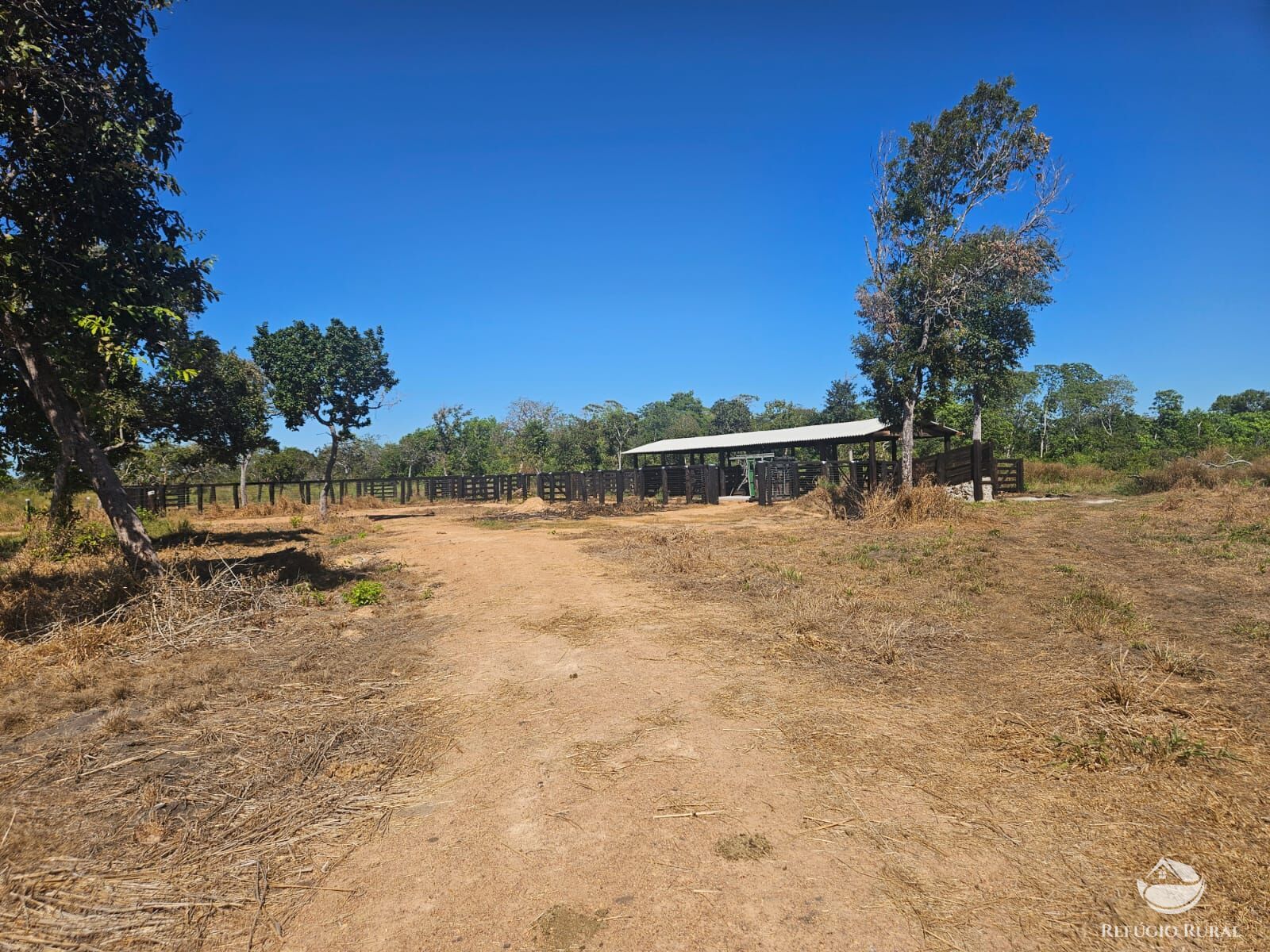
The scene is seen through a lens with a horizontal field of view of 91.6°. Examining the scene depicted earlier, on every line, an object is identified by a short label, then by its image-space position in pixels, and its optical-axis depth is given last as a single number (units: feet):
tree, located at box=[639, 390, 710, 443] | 296.10
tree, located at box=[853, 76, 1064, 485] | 67.41
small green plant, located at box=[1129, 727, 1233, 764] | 11.43
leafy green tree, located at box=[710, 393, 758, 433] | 299.99
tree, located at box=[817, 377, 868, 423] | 222.07
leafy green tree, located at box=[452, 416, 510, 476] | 166.81
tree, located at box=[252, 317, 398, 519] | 72.33
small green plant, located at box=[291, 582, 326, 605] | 27.40
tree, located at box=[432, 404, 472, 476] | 157.79
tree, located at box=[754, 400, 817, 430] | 257.14
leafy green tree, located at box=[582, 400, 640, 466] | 202.69
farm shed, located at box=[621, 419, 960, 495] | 81.11
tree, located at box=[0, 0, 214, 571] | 20.03
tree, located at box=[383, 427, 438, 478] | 175.83
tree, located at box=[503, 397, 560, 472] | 171.83
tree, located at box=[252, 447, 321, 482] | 138.48
